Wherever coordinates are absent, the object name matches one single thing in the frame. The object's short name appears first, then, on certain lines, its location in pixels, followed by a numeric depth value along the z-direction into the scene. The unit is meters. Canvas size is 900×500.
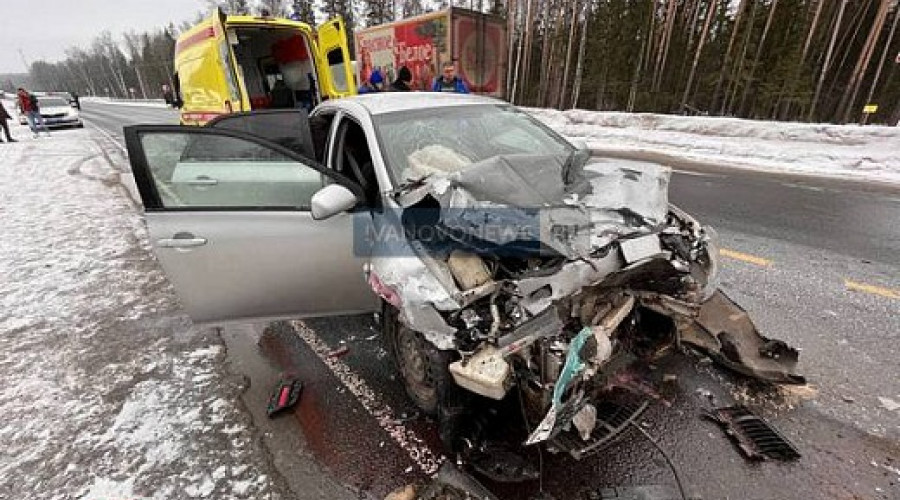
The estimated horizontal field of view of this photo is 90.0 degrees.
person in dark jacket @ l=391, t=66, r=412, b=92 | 8.52
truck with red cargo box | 12.99
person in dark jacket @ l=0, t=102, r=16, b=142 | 16.68
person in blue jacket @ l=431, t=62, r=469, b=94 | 9.76
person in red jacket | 18.56
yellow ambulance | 7.30
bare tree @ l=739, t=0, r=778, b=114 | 17.23
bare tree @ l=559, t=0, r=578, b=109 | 22.59
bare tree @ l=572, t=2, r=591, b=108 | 20.83
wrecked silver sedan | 1.99
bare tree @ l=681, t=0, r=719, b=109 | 18.61
